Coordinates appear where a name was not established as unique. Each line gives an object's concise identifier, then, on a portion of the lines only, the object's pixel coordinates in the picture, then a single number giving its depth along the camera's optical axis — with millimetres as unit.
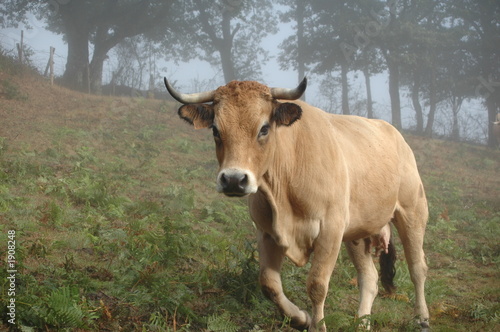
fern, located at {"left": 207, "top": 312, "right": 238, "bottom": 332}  4836
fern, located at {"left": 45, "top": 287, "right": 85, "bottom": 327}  4118
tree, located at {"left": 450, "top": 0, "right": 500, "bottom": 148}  36406
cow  4617
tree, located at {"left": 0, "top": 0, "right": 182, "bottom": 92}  31859
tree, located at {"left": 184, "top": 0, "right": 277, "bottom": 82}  37344
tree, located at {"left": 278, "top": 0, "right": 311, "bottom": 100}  38281
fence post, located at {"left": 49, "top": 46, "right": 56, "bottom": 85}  24559
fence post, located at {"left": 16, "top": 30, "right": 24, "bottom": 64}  24350
